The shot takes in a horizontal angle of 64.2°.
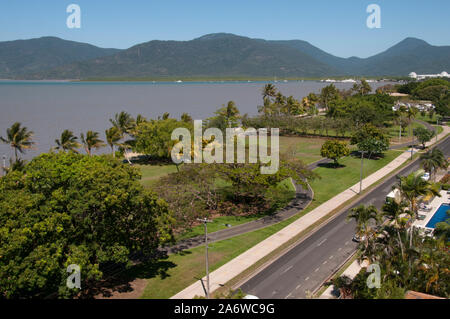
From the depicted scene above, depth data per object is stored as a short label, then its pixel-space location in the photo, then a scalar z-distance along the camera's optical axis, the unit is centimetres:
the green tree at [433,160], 5759
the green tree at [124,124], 9094
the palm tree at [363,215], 3433
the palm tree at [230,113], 12026
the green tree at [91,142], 7700
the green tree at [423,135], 9236
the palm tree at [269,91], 14773
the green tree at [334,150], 7794
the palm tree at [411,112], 10838
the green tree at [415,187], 4053
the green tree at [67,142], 7106
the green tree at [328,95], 16825
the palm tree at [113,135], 8450
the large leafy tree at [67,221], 2709
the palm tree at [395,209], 3429
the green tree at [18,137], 6300
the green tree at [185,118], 10799
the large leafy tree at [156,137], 8600
